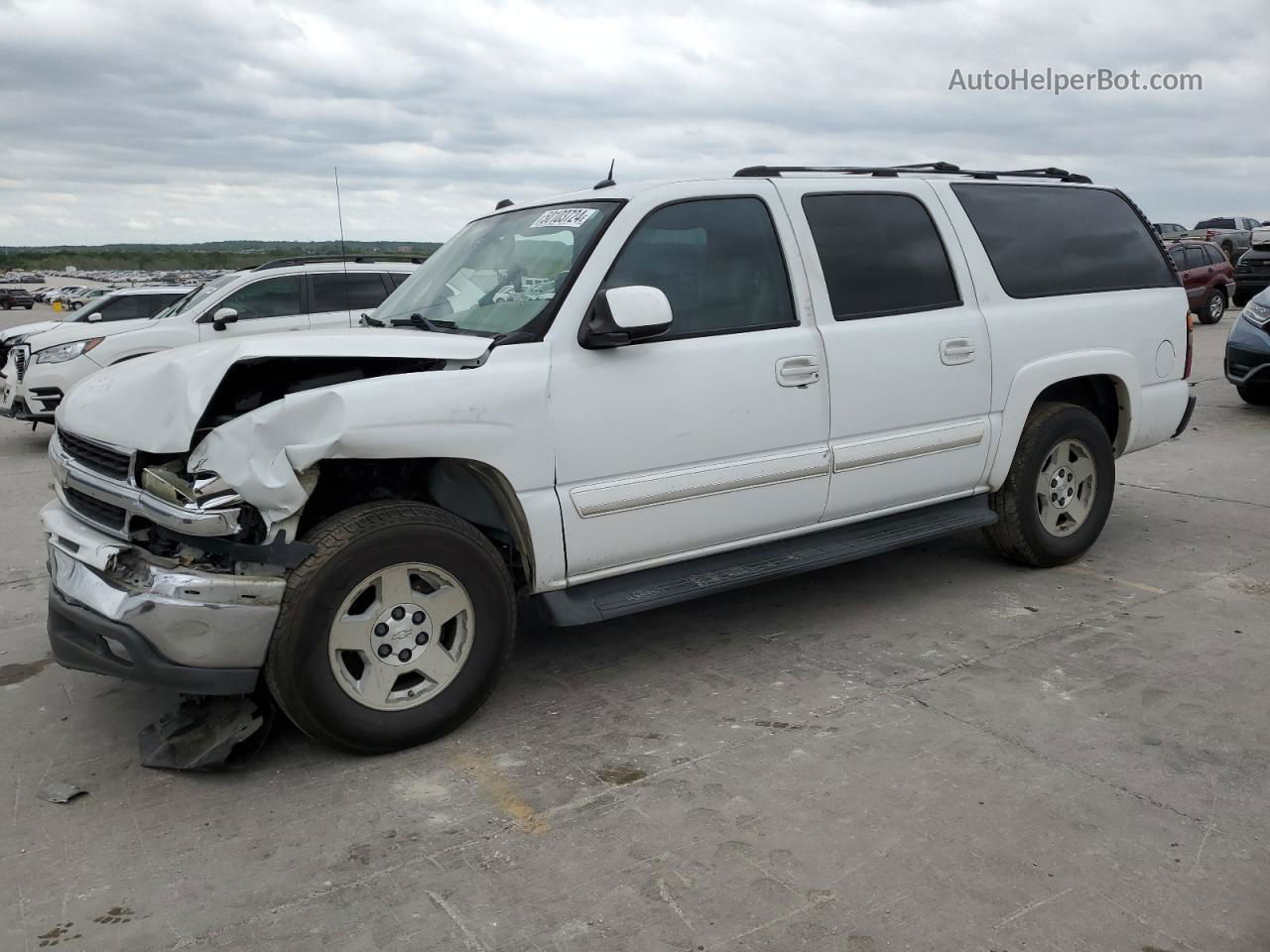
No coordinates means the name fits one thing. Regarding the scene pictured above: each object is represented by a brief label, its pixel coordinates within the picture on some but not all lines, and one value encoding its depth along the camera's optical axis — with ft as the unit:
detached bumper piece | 11.89
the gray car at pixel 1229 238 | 106.83
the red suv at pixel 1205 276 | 68.25
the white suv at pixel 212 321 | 35.14
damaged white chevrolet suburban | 11.30
